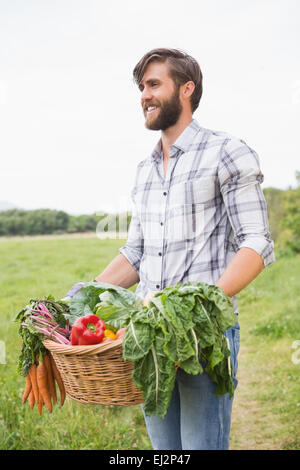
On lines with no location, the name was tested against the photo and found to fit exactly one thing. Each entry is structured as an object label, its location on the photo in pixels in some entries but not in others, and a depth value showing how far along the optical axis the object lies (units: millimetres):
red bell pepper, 1812
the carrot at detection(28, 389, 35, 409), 2168
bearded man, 2109
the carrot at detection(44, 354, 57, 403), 2085
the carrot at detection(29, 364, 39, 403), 2088
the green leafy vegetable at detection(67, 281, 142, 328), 1924
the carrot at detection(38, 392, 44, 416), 2137
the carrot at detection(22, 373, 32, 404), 2110
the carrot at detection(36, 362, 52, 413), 2064
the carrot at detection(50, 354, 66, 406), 2127
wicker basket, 1736
